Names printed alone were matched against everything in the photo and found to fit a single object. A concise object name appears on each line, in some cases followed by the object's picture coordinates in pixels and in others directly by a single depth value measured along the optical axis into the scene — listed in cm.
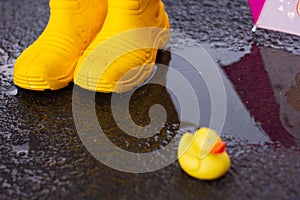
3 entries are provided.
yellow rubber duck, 150
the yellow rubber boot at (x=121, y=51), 161
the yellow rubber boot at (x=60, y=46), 162
